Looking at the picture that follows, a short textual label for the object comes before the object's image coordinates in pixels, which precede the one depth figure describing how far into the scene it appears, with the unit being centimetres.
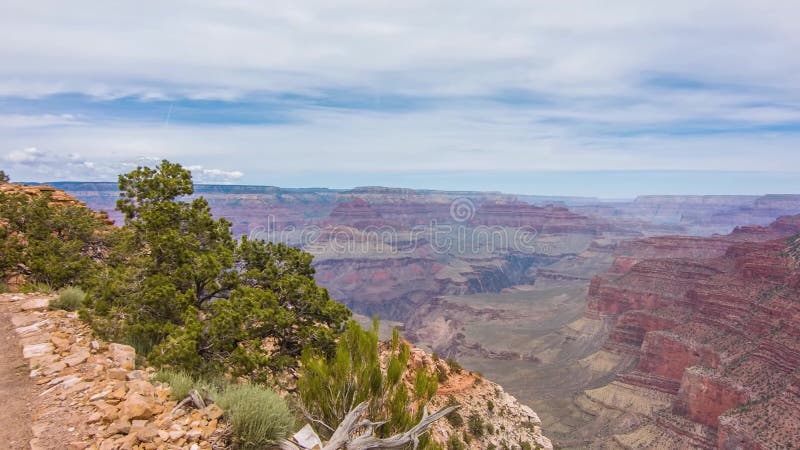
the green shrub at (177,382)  823
